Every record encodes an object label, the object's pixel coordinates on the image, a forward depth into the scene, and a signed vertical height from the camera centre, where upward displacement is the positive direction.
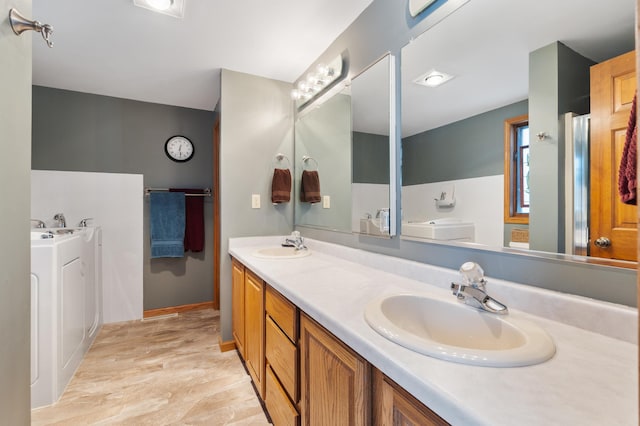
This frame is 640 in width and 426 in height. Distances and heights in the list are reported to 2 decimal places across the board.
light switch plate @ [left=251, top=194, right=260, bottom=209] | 2.37 +0.10
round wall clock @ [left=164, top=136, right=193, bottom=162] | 3.08 +0.70
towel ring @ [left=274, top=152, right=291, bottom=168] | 2.46 +0.48
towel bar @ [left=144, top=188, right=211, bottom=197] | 2.96 +0.24
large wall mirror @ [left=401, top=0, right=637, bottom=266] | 0.73 +0.29
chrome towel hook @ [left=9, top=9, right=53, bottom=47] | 0.76 +0.52
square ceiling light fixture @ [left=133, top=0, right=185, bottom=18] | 1.56 +1.16
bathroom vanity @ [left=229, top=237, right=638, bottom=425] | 0.47 -0.31
